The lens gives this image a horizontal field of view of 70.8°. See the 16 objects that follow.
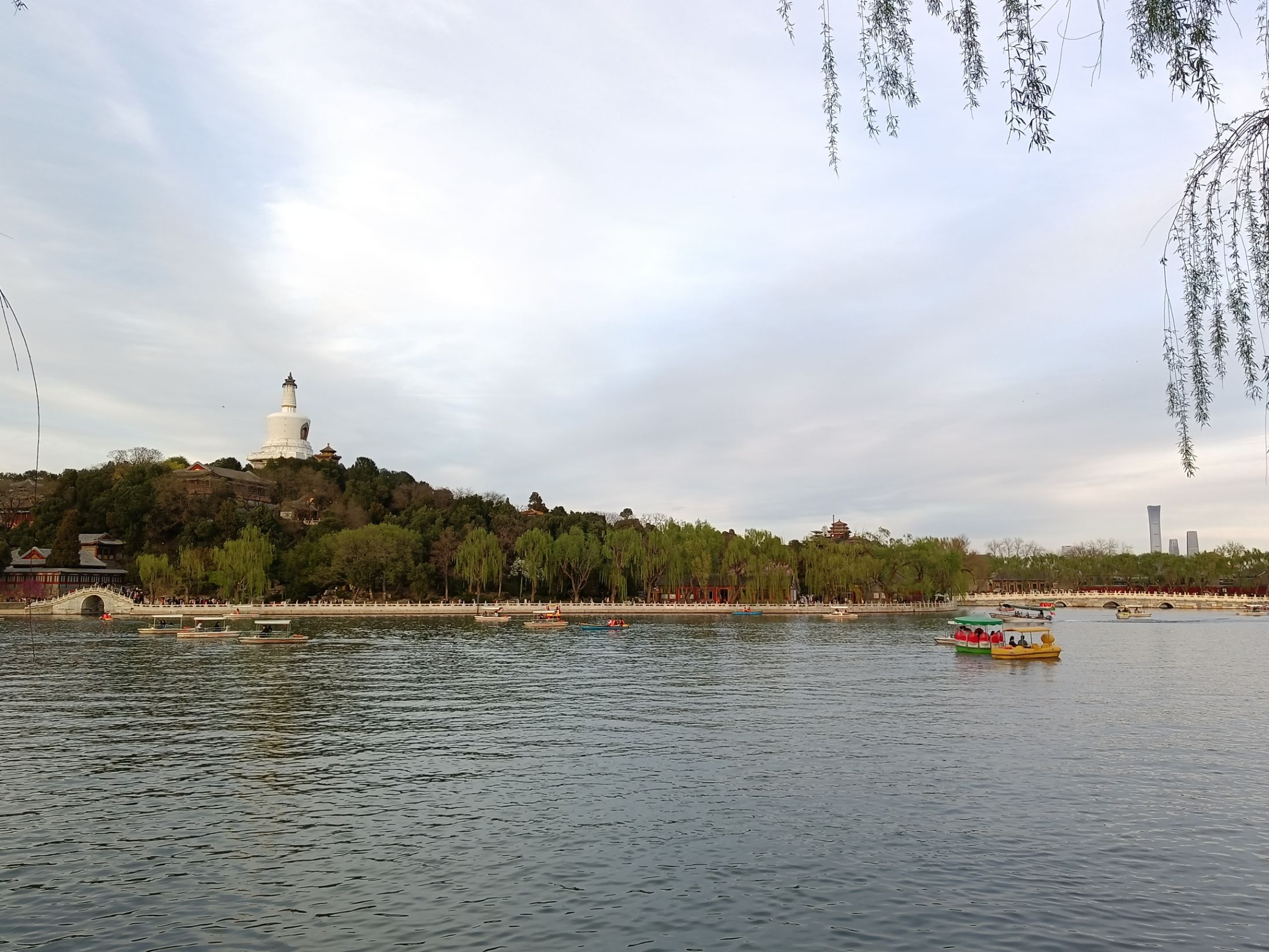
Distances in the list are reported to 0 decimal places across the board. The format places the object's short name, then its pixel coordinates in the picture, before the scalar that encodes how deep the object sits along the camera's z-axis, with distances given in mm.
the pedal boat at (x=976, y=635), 50875
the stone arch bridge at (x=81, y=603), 86312
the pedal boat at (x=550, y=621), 73562
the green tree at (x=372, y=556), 90062
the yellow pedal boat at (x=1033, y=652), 47344
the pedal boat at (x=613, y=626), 70812
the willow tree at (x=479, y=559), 91438
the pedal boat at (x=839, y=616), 89062
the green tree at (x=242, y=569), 87375
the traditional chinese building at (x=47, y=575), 91312
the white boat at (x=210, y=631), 61438
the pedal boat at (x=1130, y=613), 99312
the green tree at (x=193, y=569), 90000
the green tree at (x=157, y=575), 90500
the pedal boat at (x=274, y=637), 55406
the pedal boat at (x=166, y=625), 64938
